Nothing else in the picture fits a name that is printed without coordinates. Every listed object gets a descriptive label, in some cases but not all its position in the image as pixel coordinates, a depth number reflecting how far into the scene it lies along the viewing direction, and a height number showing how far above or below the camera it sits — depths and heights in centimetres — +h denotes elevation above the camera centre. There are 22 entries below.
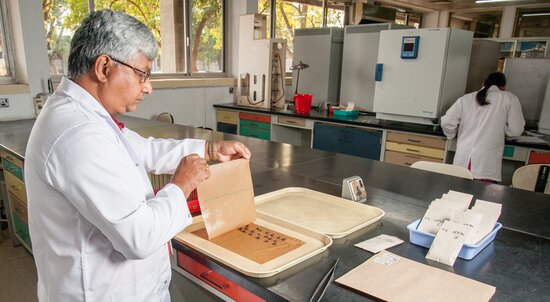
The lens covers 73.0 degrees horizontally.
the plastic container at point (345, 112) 417 -49
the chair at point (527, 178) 217 -61
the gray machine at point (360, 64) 432 +6
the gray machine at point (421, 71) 341 -1
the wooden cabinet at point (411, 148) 345 -72
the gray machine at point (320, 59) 470 +11
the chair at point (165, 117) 439 -63
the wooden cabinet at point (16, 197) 251 -98
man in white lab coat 80 -27
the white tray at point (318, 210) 129 -54
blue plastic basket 110 -52
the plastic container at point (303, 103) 445 -42
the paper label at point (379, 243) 114 -54
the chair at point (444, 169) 217 -57
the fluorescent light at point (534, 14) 701 +112
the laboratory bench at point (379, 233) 97 -55
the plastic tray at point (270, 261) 100 -53
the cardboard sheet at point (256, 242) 107 -53
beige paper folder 90 -53
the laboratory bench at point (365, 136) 315 -67
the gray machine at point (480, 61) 388 +12
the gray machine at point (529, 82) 353 -7
